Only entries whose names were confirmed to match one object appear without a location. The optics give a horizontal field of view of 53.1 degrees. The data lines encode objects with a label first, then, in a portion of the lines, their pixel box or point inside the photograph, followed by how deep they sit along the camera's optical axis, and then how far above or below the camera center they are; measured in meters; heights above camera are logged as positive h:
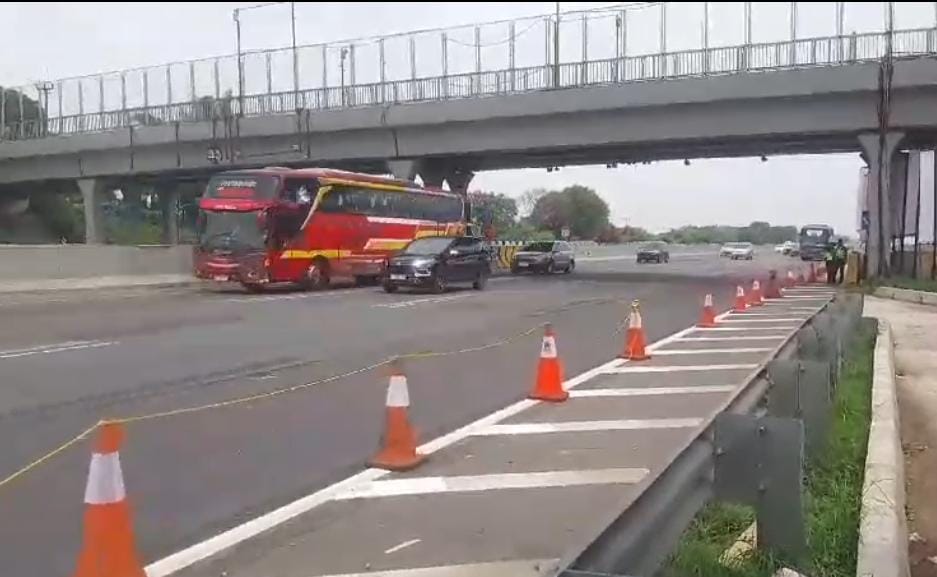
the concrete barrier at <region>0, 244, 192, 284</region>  25.45 -1.00
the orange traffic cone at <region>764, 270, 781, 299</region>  27.41 -1.94
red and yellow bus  27.28 +0.02
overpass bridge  32.47 +4.36
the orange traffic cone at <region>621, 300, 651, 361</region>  13.14 -1.64
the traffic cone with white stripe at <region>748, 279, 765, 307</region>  24.50 -1.92
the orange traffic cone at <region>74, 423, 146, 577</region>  4.31 -1.36
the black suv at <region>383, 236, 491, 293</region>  27.12 -1.11
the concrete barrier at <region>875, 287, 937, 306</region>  25.15 -2.02
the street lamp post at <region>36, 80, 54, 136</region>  51.88 +7.30
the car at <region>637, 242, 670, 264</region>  67.88 -2.06
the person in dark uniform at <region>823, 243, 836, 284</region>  35.41 -1.61
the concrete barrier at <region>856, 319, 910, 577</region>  4.33 -1.57
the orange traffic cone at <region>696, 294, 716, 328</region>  18.32 -1.79
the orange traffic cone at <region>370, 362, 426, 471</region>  6.99 -1.54
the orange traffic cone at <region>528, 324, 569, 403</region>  9.79 -1.59
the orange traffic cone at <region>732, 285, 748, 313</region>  22.14 -1.86
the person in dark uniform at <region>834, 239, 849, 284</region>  35.62 -1.45
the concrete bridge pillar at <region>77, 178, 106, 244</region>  51.94 +1.27
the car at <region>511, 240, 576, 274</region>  44.62 -1.53
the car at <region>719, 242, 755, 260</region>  84.38 -2.45
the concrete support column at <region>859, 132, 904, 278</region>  32.69 +0.92
